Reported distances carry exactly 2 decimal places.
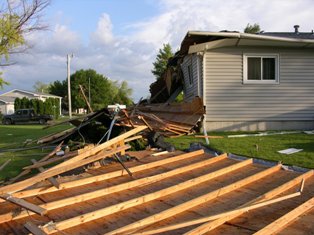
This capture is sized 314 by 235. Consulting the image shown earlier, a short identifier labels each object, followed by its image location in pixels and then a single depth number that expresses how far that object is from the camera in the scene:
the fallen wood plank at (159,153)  8.12
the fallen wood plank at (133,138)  8.21
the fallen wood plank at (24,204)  3.92
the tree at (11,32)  17.58
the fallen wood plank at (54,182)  5.23
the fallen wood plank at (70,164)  4.82
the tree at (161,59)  50.06
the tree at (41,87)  105.14
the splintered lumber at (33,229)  3.41
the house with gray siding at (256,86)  13.11
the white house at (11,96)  55.94
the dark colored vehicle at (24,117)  33.72
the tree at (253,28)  50.23
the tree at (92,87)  73.00
